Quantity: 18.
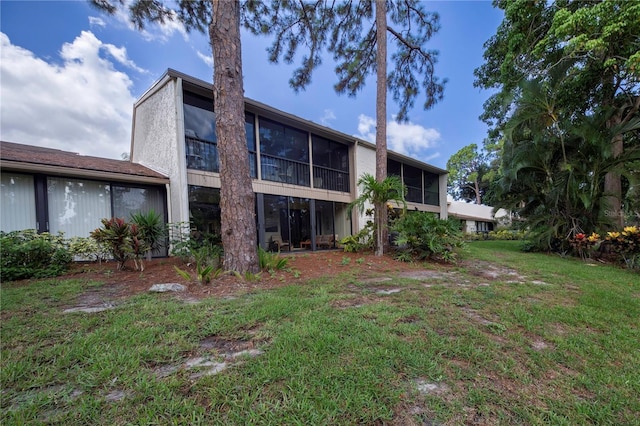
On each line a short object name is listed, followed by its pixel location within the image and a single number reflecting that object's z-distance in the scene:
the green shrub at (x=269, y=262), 4.78
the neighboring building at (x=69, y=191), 5.68
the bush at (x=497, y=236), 20.89
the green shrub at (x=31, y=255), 4.38
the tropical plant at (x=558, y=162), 7.64
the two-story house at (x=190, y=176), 6.01
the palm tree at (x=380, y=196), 6.44
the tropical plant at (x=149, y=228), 5.16
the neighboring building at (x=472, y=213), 26.22
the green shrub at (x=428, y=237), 5.95
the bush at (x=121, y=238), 4.80
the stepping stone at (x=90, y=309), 2.70
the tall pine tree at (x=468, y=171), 32.47
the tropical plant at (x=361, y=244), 7.25
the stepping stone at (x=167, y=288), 3.50
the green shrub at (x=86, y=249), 5.41
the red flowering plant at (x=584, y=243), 7.45
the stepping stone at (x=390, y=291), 3.52
